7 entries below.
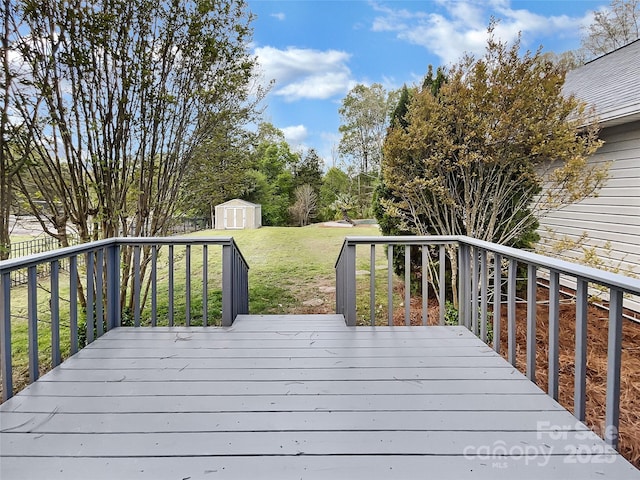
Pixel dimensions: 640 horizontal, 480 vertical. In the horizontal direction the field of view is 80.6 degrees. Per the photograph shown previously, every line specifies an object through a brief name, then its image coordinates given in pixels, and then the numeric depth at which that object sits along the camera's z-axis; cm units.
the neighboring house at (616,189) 459
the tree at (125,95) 350
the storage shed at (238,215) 1041
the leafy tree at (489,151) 409
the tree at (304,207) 1499
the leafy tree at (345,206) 1347
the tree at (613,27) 934
